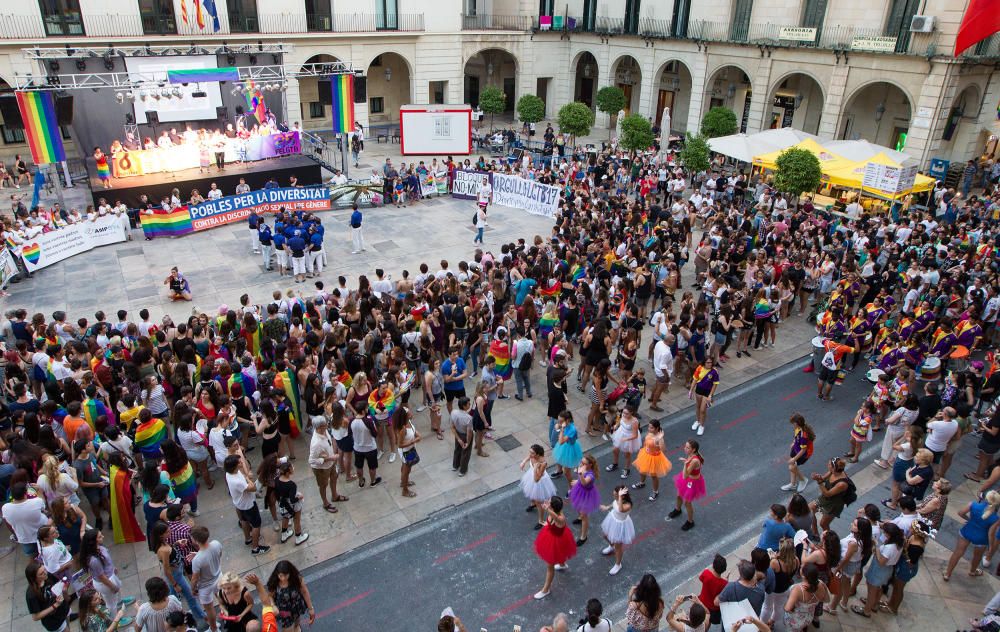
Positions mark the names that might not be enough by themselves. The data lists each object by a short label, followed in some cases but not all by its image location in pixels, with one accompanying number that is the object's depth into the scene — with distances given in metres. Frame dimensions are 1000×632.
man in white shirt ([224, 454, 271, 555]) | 8.05
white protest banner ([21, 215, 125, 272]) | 18.08
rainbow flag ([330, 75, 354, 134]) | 26.29
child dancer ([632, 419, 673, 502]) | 9.44
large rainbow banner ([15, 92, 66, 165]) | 20.73
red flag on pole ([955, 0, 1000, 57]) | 22.42
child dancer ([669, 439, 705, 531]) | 8.80
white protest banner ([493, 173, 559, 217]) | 23.41
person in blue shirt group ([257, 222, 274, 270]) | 17.97
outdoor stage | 22.47
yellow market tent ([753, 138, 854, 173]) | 22.38
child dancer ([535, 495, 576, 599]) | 7.81
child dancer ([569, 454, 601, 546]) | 8.49
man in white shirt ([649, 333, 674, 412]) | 11.80
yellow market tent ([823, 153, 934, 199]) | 21.34
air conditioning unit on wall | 24.36
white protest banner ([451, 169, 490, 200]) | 25.31
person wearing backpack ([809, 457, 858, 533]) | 8.45
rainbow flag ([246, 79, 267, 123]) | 28.95
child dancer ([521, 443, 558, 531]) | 8.70
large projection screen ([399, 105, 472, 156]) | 26.81
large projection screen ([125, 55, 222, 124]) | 26.08
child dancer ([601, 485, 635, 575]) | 8.07
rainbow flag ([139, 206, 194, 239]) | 20.69
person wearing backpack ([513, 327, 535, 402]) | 11.95
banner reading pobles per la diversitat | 21.53
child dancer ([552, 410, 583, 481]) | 9.45
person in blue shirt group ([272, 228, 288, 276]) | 17.70
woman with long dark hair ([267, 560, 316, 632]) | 6.61
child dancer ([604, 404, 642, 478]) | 9.86
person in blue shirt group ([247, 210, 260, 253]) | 18.78
